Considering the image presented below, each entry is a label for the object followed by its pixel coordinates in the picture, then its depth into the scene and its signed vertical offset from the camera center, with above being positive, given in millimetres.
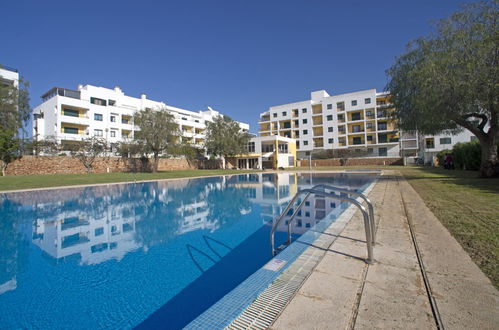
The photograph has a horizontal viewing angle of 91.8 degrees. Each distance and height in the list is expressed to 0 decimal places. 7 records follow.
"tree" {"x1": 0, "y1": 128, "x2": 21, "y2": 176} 20392 +2320
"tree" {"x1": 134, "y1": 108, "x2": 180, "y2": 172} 26891 +4501
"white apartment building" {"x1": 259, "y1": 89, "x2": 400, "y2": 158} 45312 +8416
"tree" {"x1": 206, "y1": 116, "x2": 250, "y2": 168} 37531 +4698
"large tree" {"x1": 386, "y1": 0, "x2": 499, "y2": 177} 10664 +3987
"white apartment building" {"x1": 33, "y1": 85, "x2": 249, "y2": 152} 30766 +8292
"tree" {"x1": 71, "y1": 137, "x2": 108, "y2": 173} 26547 +2374
